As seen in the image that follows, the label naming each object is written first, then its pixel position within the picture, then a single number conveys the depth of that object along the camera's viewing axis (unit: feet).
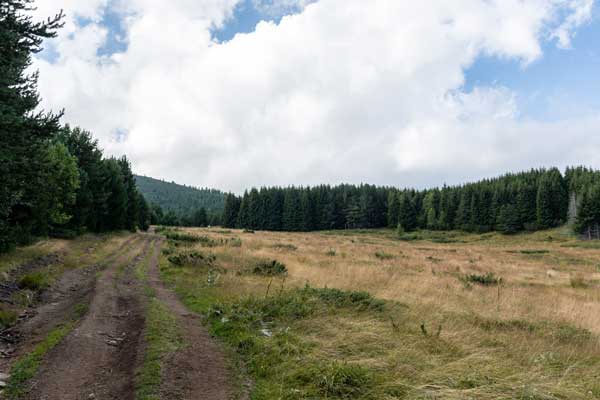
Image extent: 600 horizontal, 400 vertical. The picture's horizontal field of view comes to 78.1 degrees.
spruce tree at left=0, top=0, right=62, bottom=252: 34.35
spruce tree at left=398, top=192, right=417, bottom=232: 350.43
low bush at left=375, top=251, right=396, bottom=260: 94.27
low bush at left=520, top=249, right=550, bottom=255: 168.55
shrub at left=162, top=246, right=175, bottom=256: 88.26
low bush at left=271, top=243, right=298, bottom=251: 106.52
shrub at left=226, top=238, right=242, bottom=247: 109.98
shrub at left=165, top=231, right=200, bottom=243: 129.14
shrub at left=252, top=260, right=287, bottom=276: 58.29
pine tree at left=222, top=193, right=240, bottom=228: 389.39
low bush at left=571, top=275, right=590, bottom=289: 61.38
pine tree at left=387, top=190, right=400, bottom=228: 363.15
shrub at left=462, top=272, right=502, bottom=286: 59.02
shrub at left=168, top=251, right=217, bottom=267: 66.13
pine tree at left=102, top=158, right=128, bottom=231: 152.17
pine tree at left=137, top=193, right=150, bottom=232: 227.65
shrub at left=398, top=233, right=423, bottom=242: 271.35
